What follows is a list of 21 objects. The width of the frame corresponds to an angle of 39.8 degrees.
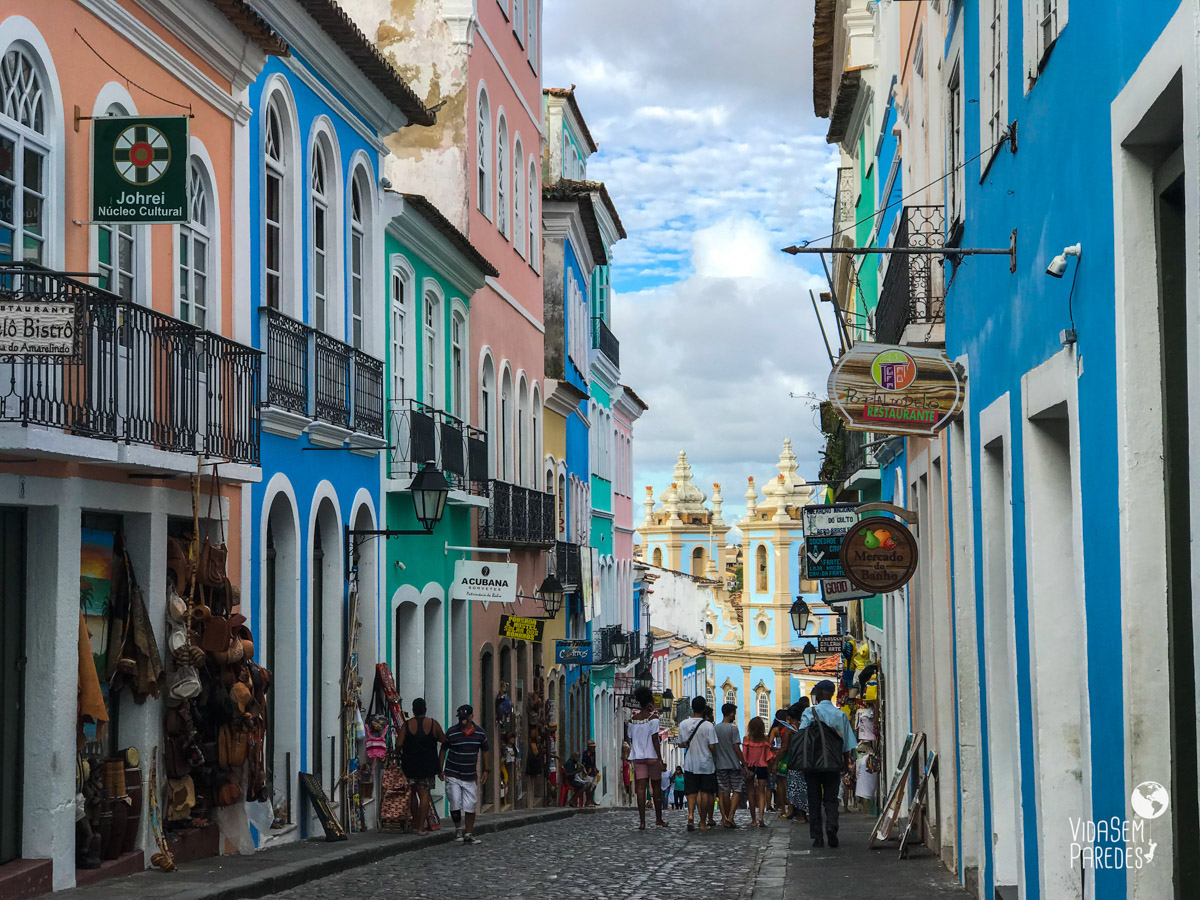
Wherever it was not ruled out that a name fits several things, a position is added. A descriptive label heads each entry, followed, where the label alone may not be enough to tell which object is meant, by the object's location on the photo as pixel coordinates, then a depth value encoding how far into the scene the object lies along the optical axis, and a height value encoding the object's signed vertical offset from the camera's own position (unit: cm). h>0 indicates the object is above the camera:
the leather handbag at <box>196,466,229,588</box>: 1388 +31
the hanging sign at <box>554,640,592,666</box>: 3378 -121
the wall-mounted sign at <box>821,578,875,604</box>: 2217 +2
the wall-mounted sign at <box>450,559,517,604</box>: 2256 +18
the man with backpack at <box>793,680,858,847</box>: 1644 -167
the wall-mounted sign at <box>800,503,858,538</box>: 2162 +94
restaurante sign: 1144 +136
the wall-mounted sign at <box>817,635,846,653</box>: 4056 -129
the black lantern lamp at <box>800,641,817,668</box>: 4066 -148
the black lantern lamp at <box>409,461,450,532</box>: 1800 +112
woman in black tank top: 1758 -160
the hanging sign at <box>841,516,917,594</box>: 1460 +32
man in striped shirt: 1731 -177
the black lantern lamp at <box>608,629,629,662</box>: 4175 -139
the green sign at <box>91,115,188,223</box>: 1144 +302
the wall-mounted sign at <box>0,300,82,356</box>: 941 +154
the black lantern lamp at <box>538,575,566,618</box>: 2834 +1
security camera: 718 +146
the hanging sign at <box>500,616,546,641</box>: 2619 -52
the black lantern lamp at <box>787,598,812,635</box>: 3569 -49
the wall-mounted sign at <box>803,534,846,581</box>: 2191 +47
